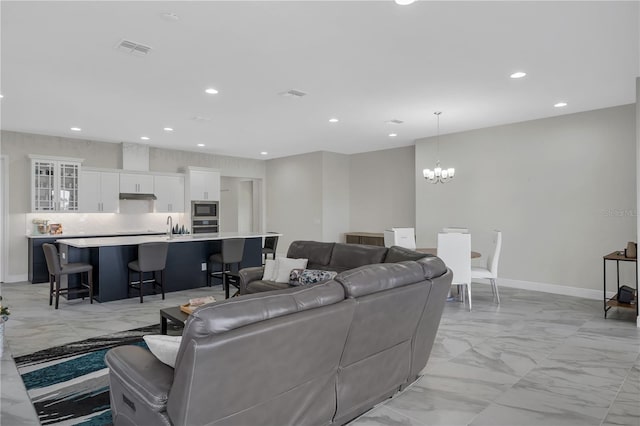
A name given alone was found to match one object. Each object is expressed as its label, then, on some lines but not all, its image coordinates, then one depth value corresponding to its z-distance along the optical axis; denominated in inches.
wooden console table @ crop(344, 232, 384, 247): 342.6
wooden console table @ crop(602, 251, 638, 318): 173.9
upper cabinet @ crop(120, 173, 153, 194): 311.4
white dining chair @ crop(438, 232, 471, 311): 195.5
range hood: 312.7
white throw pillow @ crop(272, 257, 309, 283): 179.8
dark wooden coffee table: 129.0
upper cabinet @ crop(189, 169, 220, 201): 346.6
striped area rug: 95.2
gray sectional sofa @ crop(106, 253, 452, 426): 59.9
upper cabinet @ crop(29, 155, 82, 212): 273.1
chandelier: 240.8
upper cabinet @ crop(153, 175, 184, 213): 331.9
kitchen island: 214.4
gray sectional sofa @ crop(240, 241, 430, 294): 171.0
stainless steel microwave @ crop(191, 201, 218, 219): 348.2
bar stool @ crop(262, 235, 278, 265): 306.1
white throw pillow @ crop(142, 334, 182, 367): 68.8
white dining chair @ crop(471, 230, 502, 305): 204.7
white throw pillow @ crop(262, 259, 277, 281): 183.2
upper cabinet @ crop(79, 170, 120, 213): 293.4
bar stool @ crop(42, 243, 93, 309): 193.8
